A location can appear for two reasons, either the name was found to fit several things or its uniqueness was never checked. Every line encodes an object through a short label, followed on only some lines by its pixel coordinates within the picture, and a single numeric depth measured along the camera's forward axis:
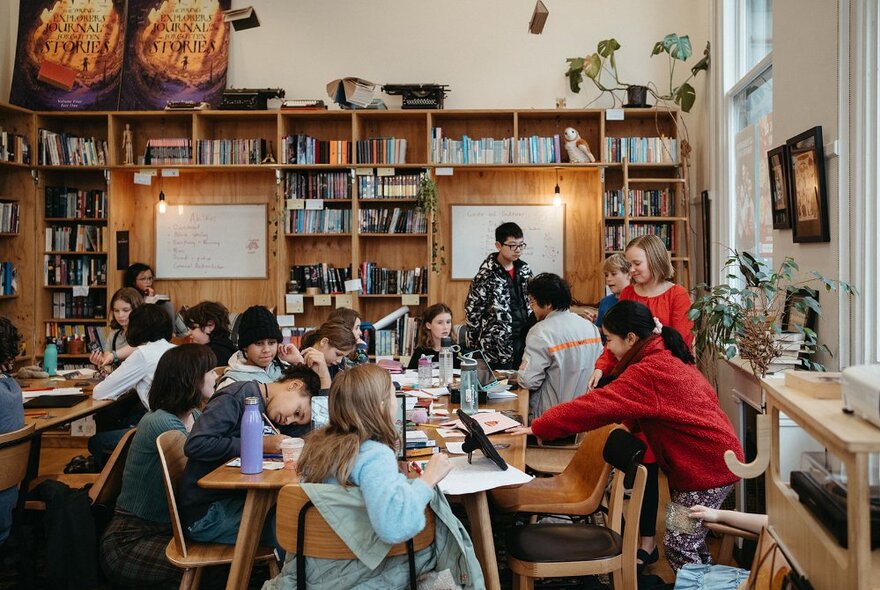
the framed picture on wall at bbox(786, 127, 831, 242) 3.74
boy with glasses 5.59
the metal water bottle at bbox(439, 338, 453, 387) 4.71
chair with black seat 2.77
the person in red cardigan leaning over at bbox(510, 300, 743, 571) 3.20
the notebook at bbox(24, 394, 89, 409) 4.32
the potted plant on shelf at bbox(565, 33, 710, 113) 6.38
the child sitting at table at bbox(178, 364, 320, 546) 2.91
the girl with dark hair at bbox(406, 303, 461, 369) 5.20
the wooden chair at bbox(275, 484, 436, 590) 2.29
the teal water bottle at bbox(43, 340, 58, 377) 5.34
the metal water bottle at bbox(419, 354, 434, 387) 4.71
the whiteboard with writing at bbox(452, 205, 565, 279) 7.24
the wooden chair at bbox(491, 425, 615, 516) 3.10
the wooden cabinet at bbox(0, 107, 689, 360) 7.00
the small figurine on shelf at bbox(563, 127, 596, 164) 6.84
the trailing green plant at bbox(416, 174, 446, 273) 6.87
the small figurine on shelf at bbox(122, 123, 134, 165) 7.14
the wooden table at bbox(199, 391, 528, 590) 2.71
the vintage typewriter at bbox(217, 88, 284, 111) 7.05
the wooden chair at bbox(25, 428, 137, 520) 3.27
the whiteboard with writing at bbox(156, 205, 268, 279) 7.42
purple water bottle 2.76
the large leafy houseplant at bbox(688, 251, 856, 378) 3.67
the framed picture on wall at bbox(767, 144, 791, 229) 4.24
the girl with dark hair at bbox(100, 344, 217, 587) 2.95
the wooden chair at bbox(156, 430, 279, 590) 2.82
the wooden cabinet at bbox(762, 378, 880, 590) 1.40
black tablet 2.83
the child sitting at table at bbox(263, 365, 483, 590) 2.23
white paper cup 2.93
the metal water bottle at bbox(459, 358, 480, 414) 3.88
